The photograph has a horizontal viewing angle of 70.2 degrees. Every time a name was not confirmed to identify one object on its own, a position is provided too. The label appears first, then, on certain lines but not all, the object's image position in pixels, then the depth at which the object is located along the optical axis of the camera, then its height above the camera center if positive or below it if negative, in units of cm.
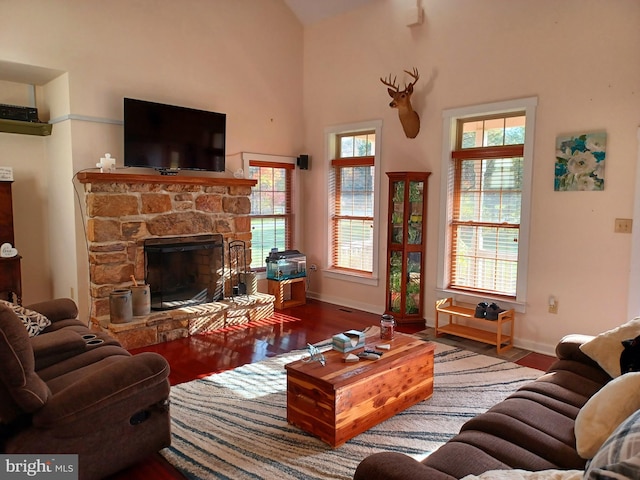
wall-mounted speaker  614 +54
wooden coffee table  254 -111
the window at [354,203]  563 -1
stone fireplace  426 -31
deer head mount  488 +105
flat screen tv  444 +67
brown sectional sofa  158 -95
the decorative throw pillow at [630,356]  228 -77
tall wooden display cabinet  502 -43
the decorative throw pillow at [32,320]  292 -78
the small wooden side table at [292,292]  571 -115
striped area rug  243 -138
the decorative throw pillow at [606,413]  165 -77
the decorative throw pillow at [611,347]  241 -78
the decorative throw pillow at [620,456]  103 -62
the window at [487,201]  436 +3
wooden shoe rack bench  427 -124
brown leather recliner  195 -95
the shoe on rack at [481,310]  436 -102
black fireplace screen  468 -75
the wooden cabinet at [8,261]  416 -55
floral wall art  384 +37
